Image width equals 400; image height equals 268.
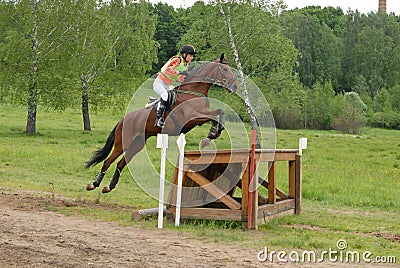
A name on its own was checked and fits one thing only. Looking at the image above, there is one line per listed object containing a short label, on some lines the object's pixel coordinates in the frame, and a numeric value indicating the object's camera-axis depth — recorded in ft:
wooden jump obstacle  28.81
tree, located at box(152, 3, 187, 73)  168.62
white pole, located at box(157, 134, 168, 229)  28.32
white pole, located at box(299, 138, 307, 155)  36.22
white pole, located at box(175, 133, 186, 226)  28.78
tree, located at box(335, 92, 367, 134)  158.30
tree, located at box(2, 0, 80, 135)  89.60
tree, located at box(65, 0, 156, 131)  97.45
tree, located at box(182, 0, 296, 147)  93.56
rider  31.19
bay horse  30.63
